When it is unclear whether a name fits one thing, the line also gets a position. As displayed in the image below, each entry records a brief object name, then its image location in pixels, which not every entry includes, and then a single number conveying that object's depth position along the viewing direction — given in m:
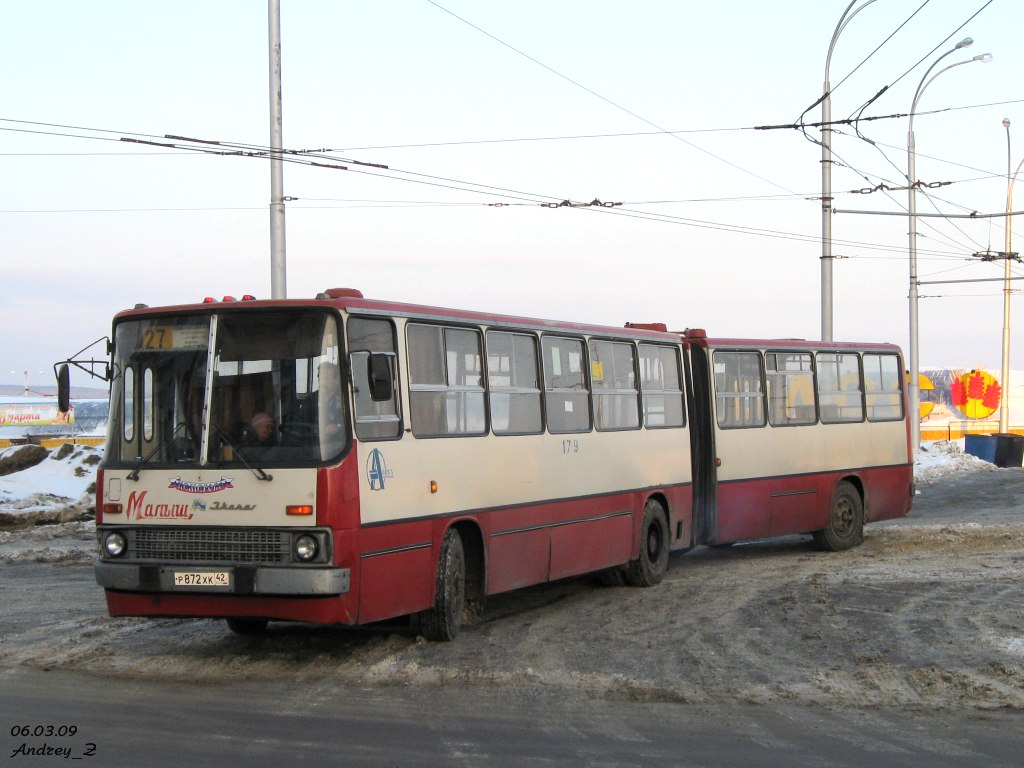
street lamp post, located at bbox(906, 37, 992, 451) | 33.34
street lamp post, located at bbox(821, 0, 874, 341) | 26.62
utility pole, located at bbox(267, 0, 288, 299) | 18.77
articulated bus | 9.35
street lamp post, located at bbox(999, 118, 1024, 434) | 44.35
